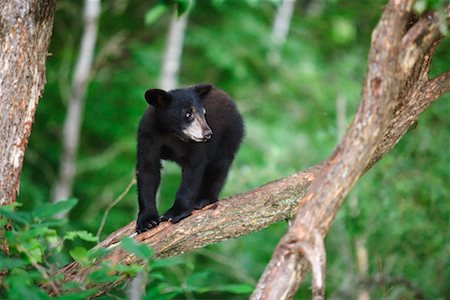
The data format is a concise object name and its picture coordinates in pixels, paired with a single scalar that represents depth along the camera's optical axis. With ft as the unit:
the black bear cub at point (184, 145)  39.73
